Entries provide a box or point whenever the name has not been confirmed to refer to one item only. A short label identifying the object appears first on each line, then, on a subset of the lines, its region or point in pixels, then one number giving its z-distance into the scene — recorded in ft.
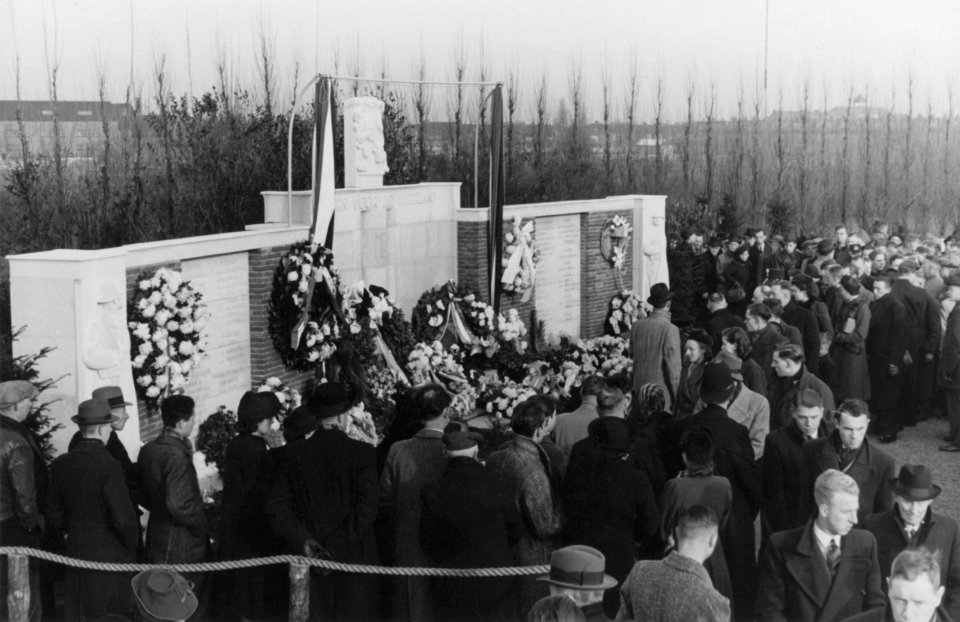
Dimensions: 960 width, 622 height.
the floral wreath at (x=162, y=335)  34.09
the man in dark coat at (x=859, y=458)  22.86
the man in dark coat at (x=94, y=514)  22.54
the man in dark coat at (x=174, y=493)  22.82
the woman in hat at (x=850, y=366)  39.11
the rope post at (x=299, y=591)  21.50
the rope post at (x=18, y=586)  22.30
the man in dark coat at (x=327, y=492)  22.07
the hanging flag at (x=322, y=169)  42.98
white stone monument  48.21
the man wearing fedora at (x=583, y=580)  15.88
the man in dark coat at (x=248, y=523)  22.88
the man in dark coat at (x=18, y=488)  23.43
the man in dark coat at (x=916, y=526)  19.51
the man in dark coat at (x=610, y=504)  21.25
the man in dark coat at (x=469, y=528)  20.85
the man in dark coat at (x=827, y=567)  18.47
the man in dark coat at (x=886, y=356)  42.52
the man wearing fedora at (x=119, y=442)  23.67
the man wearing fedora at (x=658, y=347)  37.06
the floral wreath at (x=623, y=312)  60.29
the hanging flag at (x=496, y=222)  51.57
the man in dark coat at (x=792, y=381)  29.17
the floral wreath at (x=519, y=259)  53.83
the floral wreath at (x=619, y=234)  61.82
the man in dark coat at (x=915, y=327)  43.37
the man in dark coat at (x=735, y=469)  23.00
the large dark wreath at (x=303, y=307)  41.04
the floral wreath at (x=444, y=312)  49.47
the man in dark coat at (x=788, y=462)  23.94
